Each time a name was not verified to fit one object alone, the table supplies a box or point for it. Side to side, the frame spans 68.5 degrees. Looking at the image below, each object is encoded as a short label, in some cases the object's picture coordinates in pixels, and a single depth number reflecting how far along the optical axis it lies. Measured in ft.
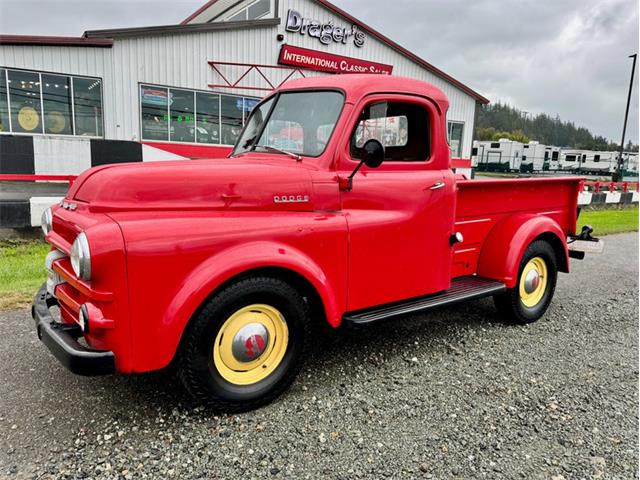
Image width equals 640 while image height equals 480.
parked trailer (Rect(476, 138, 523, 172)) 141.23
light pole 85.97
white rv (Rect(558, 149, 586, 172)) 152.35
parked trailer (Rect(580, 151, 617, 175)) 146.30
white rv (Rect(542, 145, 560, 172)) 145.79
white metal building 40.42
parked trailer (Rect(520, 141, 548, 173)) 142.31
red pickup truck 8.10
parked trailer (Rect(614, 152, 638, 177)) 139.04
